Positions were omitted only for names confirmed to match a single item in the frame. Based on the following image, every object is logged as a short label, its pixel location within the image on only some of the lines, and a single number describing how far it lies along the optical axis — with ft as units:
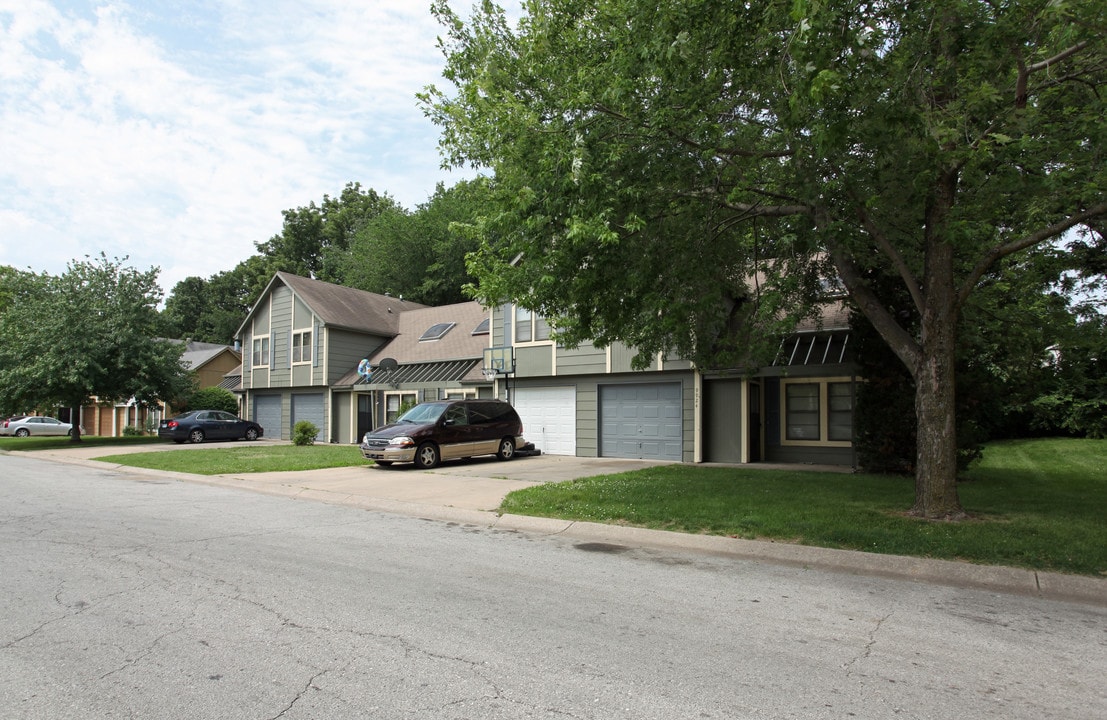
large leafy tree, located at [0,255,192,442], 82.89
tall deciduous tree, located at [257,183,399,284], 188.44
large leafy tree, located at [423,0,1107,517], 25.05
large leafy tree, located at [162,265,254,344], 203.41
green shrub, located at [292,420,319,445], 82.12
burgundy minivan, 53.31
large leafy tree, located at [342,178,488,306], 136.26
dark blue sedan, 92.48
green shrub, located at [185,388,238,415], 112.27
